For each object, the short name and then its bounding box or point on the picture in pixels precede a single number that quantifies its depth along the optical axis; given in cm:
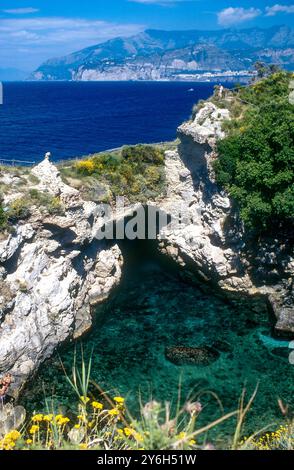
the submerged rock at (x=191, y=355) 2902
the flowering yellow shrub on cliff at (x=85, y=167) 3653
